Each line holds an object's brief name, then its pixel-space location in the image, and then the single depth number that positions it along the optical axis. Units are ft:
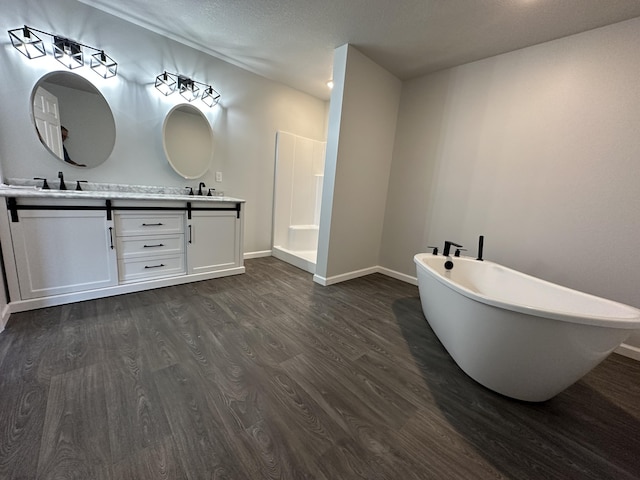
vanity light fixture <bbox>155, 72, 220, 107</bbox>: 8.86
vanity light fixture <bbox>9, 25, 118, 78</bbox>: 6.59
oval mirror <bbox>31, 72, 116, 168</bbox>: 7.22
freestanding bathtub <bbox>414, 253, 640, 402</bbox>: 3.99
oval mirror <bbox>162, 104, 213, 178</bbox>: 9.39
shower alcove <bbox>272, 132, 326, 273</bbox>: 12.62
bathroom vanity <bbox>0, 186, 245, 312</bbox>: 6.25
